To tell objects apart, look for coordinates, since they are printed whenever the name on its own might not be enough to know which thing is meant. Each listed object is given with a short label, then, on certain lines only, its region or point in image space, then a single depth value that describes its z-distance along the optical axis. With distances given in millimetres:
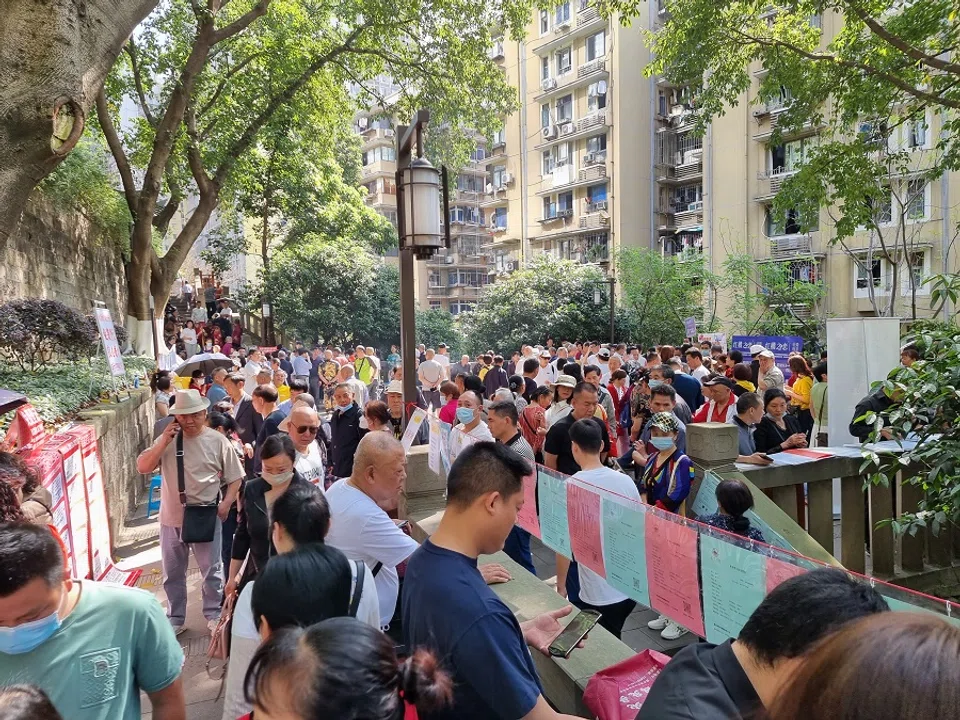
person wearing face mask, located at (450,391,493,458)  5633
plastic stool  7241
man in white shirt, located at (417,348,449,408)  10062
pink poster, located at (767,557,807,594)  2410
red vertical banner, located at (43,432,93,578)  4387
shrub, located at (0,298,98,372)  7402
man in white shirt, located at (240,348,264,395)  10484
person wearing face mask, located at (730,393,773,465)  5535
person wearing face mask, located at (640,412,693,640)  4236
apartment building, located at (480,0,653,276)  32969
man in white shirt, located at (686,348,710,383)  9805
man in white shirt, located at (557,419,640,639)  3834
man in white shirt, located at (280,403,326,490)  4676
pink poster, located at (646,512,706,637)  2982
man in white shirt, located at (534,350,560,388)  12138
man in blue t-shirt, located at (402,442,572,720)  1815
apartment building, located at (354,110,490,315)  47625
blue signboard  13586
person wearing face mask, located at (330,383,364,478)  6754
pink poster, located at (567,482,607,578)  3777
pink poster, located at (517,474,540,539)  4730
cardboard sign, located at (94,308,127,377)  7898
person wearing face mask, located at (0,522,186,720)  1890
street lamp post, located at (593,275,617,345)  23469
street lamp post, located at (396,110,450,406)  5793
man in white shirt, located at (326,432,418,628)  3088
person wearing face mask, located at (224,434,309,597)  3777
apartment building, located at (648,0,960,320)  22156
